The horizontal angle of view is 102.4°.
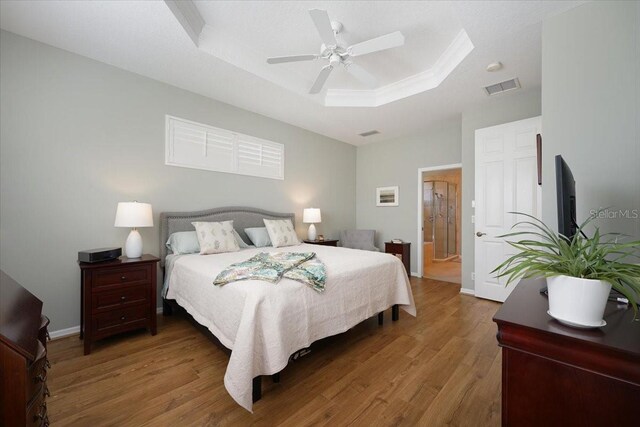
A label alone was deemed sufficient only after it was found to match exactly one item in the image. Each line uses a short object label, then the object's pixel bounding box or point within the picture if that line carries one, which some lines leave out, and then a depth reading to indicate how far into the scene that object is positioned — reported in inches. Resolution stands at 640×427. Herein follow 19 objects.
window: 128.3
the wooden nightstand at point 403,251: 185.8
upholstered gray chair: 200.8
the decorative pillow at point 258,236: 143.5
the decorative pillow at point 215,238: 116.5
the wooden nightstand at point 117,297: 85.1
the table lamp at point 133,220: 98.0
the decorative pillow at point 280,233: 143.0
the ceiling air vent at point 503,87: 122.7
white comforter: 59.7
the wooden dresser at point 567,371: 28.0
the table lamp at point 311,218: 179.8
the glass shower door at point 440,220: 263.6
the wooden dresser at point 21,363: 26.6
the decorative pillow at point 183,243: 116.3
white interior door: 127.0
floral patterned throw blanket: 71.3
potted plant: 31.1
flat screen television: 41.1
